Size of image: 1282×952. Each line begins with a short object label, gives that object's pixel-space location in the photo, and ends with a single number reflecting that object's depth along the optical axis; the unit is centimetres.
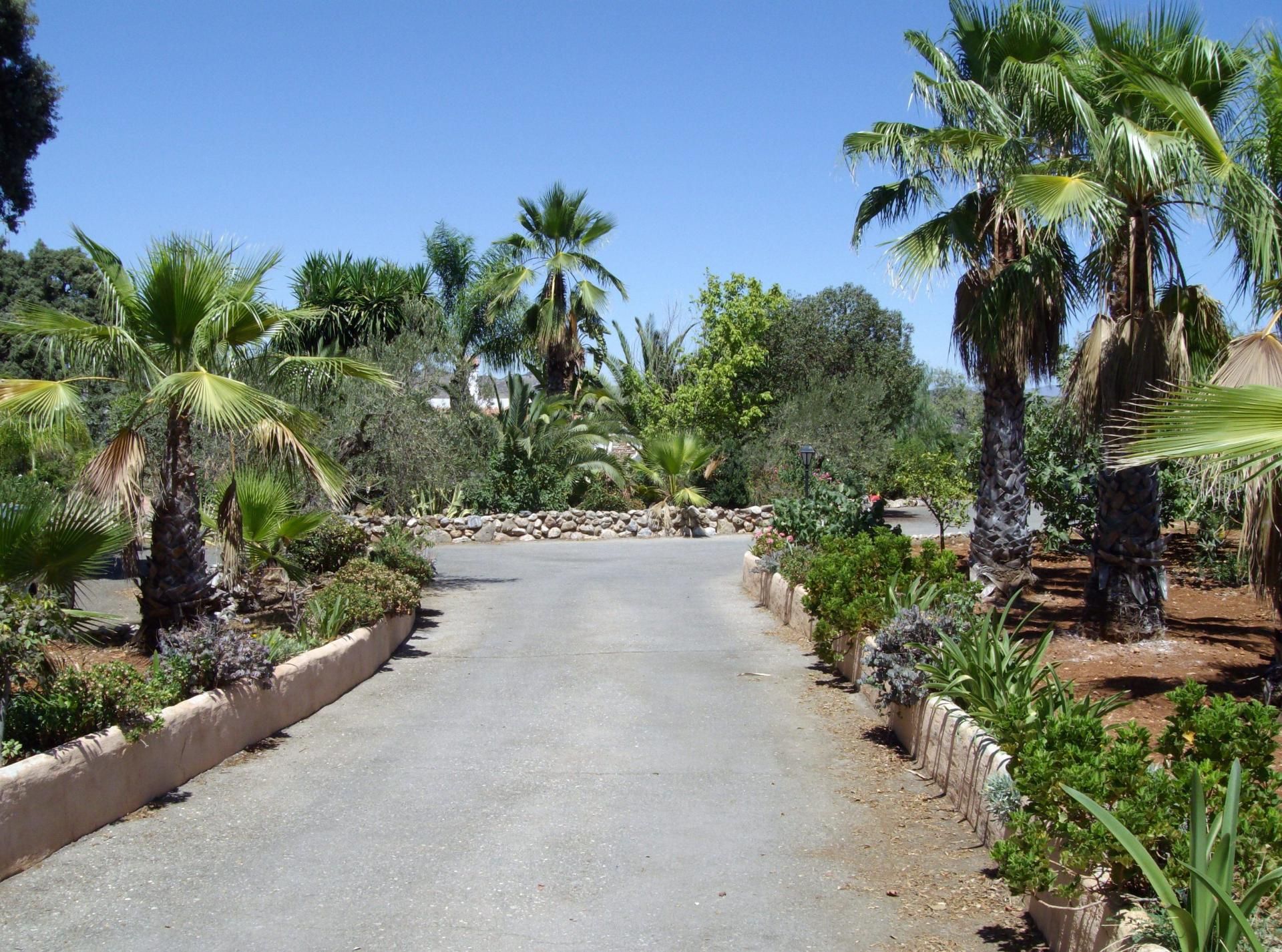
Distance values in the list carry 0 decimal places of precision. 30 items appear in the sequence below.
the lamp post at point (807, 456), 2188
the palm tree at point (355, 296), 2452
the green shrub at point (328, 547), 1478
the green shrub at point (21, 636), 548
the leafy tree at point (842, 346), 3712
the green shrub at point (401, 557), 1475
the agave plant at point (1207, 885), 339
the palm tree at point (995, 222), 1116
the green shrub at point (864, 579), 941
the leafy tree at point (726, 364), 3167
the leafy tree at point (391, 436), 1839
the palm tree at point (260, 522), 1188
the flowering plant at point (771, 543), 1599
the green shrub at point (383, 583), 1166
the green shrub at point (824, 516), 1608
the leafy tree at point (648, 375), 3272
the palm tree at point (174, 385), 954
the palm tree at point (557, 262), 3005
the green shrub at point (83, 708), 600
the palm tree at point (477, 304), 3228
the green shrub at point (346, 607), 1041
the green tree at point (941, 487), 1839
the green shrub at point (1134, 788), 390
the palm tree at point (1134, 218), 847
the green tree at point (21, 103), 2011
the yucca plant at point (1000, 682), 570
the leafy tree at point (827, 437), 3083
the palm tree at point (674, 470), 2789
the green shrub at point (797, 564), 1352
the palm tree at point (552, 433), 2705
